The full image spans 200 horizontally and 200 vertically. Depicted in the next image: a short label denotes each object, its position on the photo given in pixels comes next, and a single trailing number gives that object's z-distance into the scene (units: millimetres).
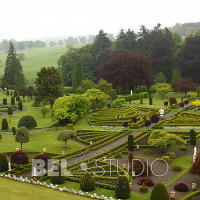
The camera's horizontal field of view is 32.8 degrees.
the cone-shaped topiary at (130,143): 47588
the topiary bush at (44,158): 41372
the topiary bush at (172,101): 79875
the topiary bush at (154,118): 60291
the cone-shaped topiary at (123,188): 32875
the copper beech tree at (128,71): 95562
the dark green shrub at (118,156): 45438
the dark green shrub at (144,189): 34500
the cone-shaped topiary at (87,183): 35062
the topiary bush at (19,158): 42312
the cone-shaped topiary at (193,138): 48906
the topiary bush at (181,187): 34781
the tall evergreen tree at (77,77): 101625
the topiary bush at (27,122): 59562
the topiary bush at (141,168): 38875
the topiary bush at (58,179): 37312
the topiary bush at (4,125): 64375
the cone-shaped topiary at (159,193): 30203
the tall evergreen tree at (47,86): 79688
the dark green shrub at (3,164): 41625
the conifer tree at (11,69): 119312
